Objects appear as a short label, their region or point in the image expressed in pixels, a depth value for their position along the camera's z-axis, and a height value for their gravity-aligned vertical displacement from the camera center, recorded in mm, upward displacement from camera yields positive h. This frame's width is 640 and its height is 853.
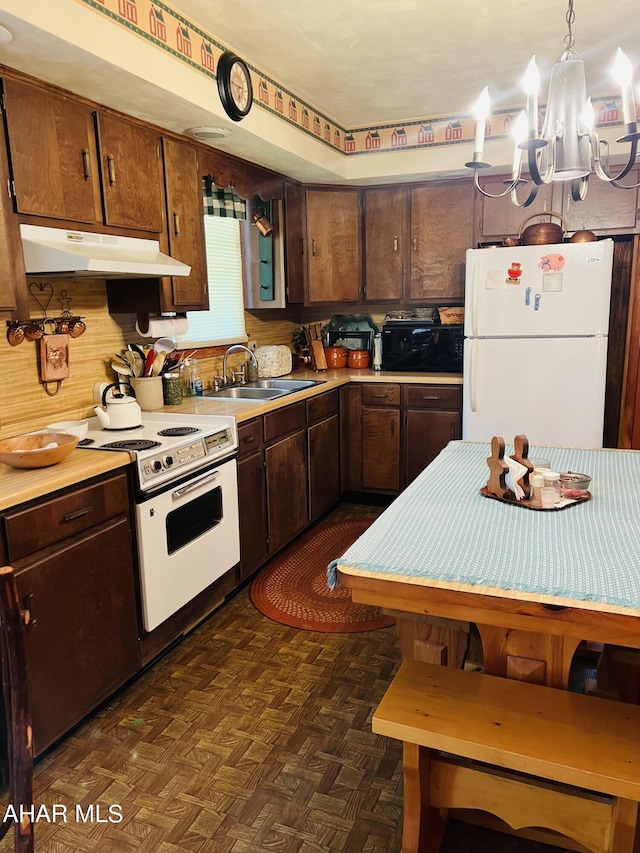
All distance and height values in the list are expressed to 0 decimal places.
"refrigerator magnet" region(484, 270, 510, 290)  3559 +192
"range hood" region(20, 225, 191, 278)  2166 +251
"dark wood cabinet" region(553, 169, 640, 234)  3740 +634
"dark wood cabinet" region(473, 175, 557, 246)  3984 +637
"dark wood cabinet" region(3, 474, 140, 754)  1833 -897
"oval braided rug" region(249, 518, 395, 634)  2770 -1358
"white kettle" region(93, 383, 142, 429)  2561 -384
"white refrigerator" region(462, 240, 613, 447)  3416 -167
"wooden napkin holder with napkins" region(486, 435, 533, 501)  1828 -480
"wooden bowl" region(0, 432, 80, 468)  1945 -420
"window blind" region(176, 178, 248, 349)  3558 +269
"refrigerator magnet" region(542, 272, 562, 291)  3443 +174
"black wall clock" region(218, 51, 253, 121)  2684 +1044
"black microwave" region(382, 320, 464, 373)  4117 -212
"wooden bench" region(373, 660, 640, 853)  1297 -939
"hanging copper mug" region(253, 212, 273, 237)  3912 +602
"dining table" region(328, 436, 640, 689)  1265 -566
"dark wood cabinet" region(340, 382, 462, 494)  4031 -767
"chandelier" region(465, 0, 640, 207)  1738 +521
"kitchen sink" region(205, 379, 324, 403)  3655 -433
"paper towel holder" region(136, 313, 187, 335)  3031 -5
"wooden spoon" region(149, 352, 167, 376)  3086 -214
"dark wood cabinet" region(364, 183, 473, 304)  4129 +506
